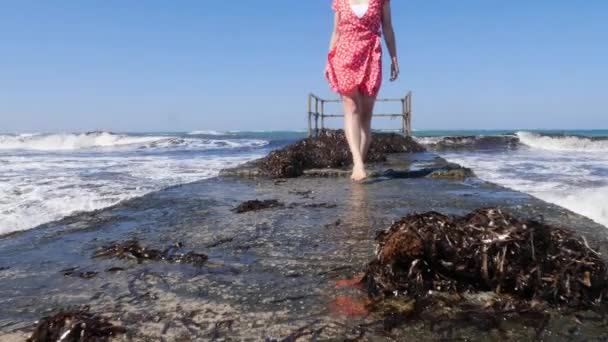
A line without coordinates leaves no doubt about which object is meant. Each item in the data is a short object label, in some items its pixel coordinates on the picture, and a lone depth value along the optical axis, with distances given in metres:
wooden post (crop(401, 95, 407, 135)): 22.08
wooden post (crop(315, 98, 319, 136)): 21.20
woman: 4.46
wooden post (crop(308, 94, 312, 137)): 20.73
